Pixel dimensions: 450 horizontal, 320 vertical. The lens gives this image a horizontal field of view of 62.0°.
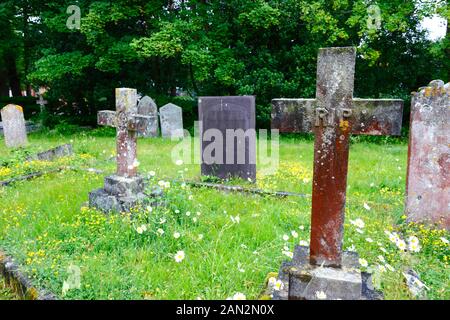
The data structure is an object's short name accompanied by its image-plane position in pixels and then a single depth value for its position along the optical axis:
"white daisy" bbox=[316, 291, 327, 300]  2.68
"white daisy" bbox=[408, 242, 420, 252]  3.79
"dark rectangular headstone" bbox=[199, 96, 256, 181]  7.43
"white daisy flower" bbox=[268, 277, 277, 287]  3.07
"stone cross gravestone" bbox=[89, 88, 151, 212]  5.33
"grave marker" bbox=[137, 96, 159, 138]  14.16
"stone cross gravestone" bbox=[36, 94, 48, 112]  17.77
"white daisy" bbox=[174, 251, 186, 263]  3.51
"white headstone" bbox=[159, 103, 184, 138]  14.18
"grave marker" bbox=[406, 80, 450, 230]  4.85
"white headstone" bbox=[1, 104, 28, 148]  11.59
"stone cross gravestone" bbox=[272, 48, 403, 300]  2.71
